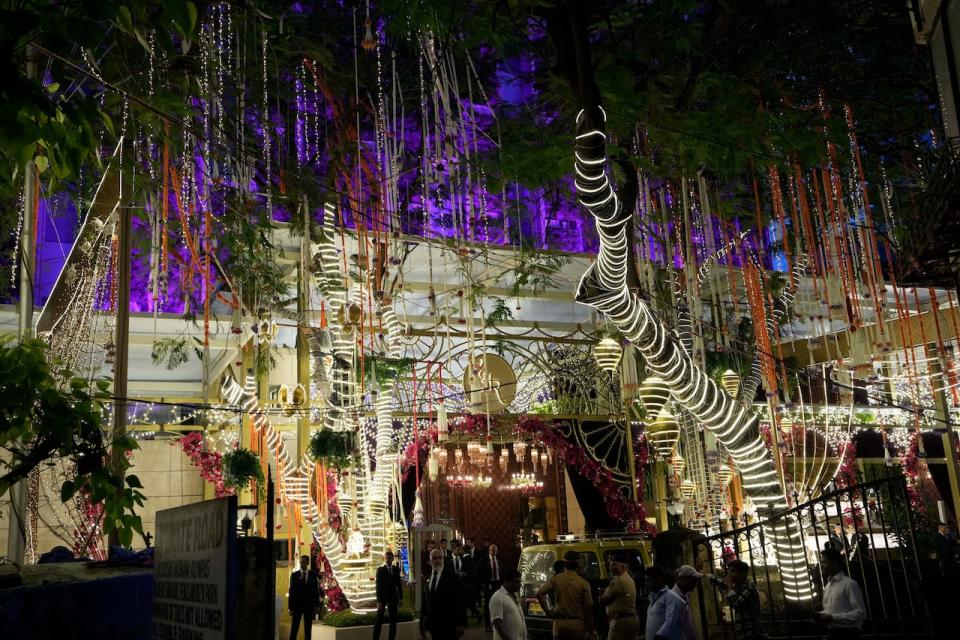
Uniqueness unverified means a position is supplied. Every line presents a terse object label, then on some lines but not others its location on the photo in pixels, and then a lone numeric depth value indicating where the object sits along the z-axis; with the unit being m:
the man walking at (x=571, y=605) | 7.85
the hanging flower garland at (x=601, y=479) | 17.77
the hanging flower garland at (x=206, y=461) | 13.09
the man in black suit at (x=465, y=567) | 14.00
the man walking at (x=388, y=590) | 10.45
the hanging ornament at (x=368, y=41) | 6.02
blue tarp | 2.86
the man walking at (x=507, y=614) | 7.53
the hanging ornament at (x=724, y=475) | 14.11
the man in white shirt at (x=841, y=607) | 5.93
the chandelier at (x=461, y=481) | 18.55
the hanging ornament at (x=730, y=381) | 11.91
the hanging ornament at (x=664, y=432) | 9.32
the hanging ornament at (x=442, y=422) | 11.50
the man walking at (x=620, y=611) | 7.10
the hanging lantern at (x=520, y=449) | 16.05
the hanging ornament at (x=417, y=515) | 16.06
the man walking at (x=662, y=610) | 6.25
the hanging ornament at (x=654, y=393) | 8.98
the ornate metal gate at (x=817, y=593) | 6.09
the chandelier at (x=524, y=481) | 18.81
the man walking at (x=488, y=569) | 15.87
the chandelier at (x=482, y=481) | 18.58
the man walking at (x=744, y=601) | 6.88
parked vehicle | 10.63
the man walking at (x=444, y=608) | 9.09
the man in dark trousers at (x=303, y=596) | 10.69
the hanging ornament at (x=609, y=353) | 10.14
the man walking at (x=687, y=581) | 6.52
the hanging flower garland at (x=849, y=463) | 18.37
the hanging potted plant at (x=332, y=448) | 10.91
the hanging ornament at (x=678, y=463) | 15.25
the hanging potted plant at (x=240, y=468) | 10.75
